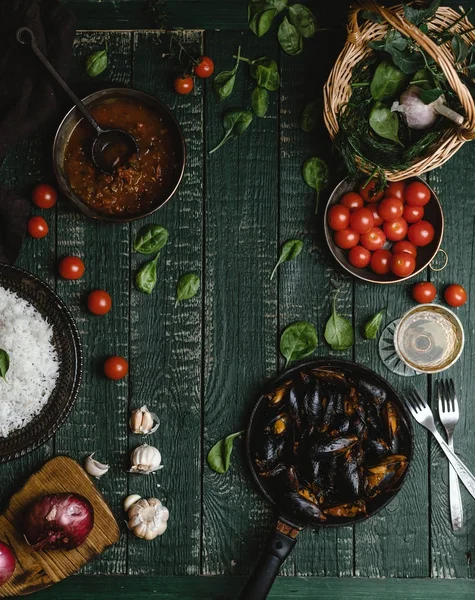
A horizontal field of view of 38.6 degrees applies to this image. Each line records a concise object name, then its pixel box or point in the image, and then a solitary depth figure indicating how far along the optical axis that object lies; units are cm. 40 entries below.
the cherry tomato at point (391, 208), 184
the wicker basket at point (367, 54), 167
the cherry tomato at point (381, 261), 187
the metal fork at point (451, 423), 191
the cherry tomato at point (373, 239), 185
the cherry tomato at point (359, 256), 186
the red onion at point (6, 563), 183
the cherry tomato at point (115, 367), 192
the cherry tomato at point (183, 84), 192
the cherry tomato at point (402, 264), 183
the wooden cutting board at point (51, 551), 188
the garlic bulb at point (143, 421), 192
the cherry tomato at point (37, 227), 192
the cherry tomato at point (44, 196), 192
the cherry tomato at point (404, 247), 186
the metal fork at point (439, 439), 191
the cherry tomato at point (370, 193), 186
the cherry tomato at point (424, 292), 190
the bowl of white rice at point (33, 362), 184
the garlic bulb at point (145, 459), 191
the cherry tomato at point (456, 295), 191
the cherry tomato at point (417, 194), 184
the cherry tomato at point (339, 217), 185
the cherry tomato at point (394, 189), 186
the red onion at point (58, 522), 180
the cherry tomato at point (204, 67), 189
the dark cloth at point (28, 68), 181
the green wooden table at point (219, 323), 194
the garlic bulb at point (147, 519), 190
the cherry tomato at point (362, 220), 183
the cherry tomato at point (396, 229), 185
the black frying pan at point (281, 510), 178
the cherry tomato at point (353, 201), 187
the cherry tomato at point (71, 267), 192
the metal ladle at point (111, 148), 187
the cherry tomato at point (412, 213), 186
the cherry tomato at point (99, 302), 192
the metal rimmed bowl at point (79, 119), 186
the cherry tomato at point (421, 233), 185
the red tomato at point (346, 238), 186
